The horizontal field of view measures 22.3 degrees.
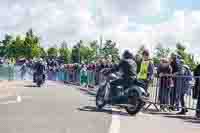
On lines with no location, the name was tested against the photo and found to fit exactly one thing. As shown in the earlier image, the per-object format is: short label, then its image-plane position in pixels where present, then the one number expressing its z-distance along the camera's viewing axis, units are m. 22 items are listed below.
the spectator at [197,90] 14.51
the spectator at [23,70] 42.47
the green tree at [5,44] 128.88
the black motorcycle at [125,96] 14.23
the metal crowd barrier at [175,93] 15.77
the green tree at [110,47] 131.75
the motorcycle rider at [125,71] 14.56
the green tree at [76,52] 122.25
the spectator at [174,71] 16.03
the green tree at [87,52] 115.81
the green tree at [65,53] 119.70
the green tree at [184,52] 91.69
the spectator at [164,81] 16.16
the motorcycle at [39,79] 29.49
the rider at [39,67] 30.39
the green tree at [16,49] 106.06
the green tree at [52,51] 125.58
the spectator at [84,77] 30.33
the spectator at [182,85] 15.66
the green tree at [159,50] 102.07
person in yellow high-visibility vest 16.30
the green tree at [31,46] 101.59
